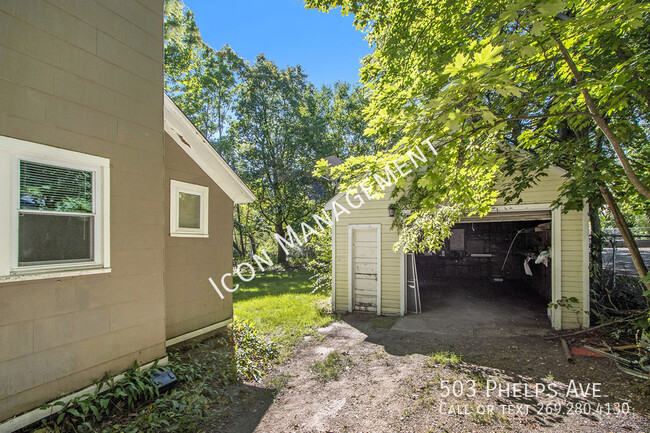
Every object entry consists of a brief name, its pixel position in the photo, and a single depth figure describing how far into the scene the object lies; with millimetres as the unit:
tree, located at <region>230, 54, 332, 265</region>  18453
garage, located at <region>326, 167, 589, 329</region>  5941
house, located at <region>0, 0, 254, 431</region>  2586
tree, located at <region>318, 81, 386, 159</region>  21739
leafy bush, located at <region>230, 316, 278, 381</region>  4219
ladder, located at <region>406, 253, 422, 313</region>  7590
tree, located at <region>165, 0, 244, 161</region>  15312
